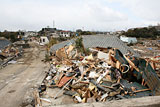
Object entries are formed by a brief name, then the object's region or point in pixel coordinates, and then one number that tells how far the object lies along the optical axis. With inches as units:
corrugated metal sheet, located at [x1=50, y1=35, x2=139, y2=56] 464.3
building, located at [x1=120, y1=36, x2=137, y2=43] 1522.9
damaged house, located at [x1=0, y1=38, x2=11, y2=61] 572.1
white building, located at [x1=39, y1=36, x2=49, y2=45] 1322.6
